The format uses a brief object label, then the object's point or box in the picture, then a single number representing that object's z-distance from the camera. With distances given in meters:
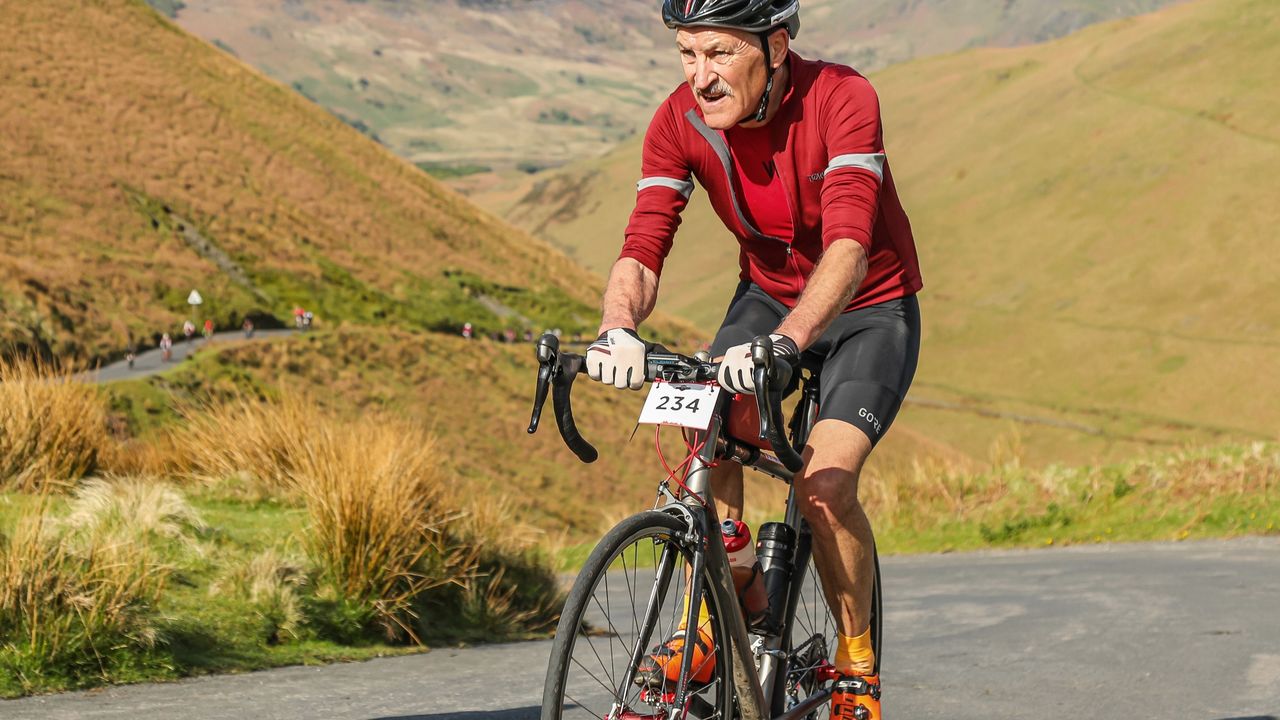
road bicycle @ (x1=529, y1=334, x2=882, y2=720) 3.33
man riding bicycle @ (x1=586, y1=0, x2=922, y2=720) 3.96
